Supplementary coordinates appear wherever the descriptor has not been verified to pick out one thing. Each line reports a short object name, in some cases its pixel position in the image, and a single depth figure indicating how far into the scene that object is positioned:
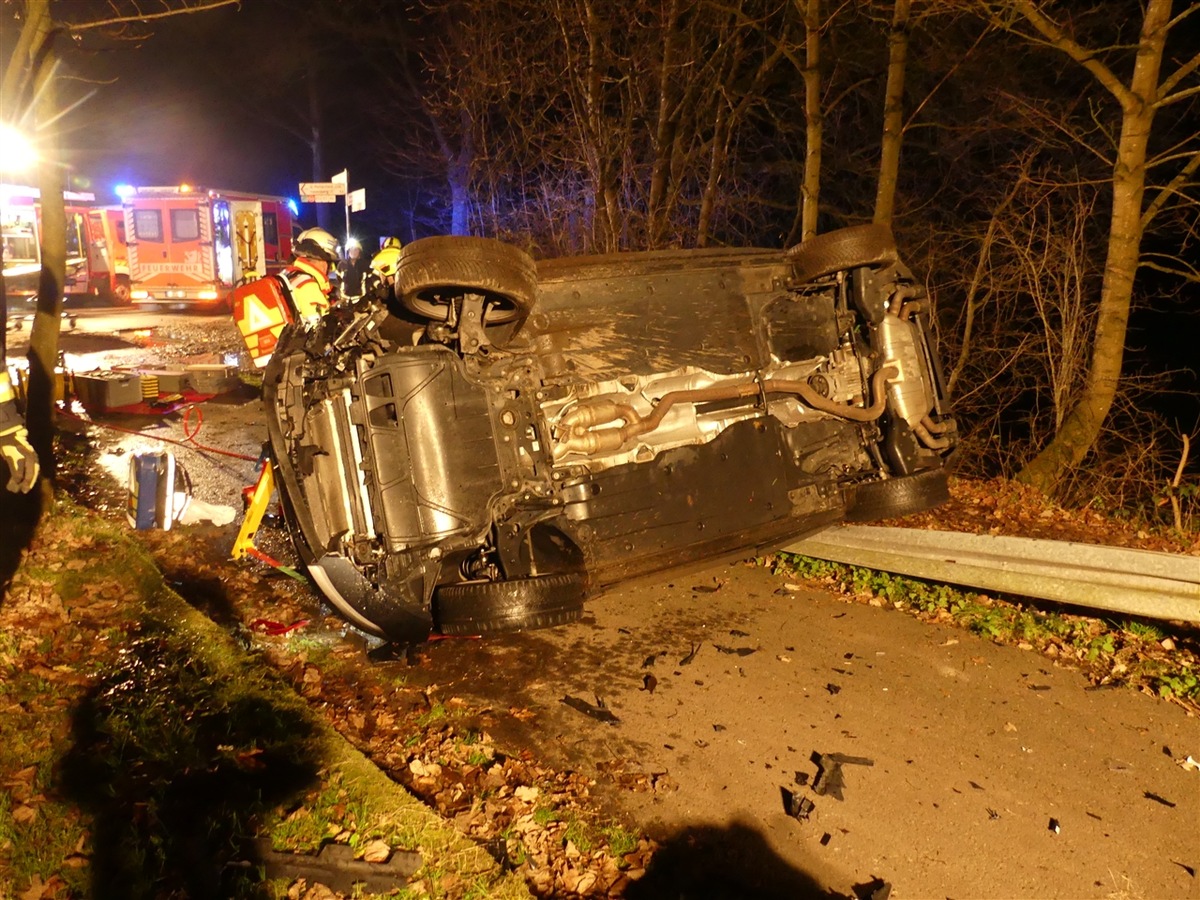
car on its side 3.98
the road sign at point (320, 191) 14.42
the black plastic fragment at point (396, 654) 4.68
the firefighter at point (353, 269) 8.73
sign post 14.26
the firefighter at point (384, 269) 4.24
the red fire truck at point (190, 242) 21.59
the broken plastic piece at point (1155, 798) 3.37
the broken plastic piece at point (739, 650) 4.69
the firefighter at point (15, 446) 4.05
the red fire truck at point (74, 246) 20.64
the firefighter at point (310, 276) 6.32
